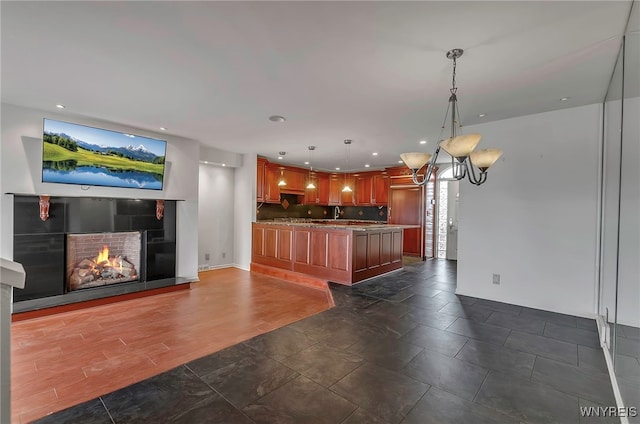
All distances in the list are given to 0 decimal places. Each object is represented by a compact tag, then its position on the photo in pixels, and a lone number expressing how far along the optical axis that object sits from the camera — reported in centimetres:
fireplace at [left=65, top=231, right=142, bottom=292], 401
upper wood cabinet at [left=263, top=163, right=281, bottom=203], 644
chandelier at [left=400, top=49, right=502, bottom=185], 197
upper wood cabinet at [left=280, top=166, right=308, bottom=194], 707
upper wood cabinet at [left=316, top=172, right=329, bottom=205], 823
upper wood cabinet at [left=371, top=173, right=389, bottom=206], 772
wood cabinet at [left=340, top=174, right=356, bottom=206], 829
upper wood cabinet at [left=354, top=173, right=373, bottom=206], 801
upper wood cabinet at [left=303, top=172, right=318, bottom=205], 782
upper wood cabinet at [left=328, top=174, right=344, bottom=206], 847
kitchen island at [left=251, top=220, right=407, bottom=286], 470
